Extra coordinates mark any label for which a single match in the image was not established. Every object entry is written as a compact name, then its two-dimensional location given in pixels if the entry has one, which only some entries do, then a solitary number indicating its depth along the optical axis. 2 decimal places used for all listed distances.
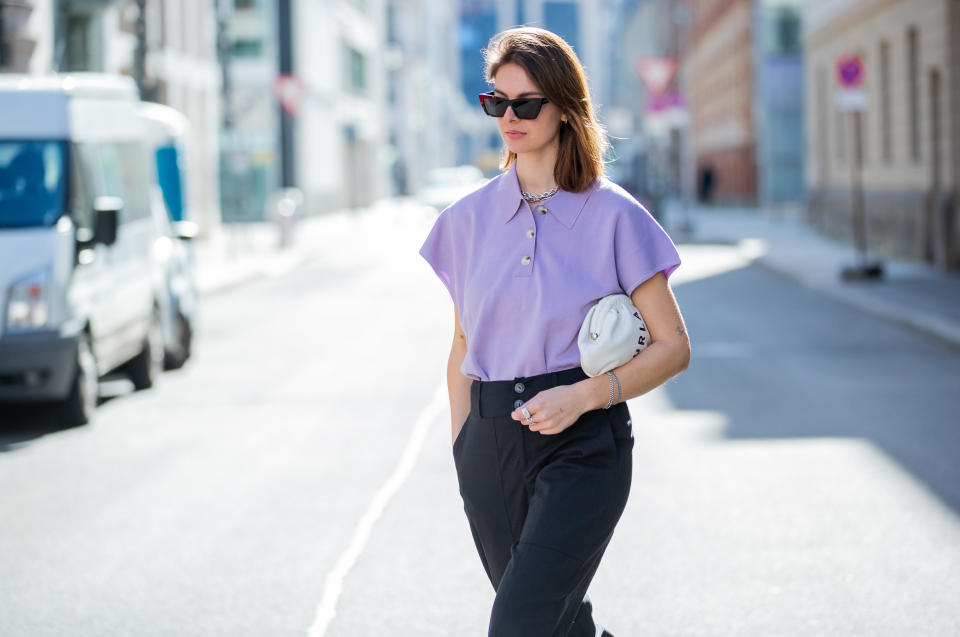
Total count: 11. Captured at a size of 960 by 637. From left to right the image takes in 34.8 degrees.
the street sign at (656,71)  34.28
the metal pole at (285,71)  50.94
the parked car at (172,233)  13.32
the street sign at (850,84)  19.66
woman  3.34
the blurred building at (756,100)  53.09
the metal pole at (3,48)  22.39
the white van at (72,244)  9.92
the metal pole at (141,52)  20.78
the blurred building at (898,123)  22.33
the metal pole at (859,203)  20.85
